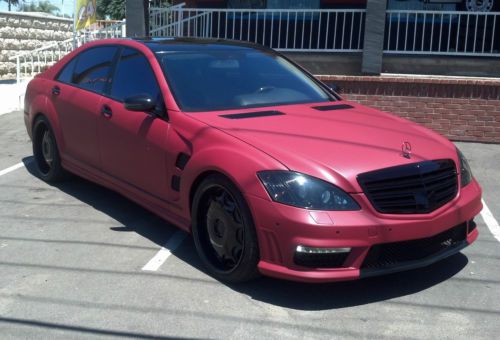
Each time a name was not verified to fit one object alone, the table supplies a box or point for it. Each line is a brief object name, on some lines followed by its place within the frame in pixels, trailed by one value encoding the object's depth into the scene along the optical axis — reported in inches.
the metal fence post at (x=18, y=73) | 526.8
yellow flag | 579.2
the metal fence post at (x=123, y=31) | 585.9
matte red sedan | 150.8
